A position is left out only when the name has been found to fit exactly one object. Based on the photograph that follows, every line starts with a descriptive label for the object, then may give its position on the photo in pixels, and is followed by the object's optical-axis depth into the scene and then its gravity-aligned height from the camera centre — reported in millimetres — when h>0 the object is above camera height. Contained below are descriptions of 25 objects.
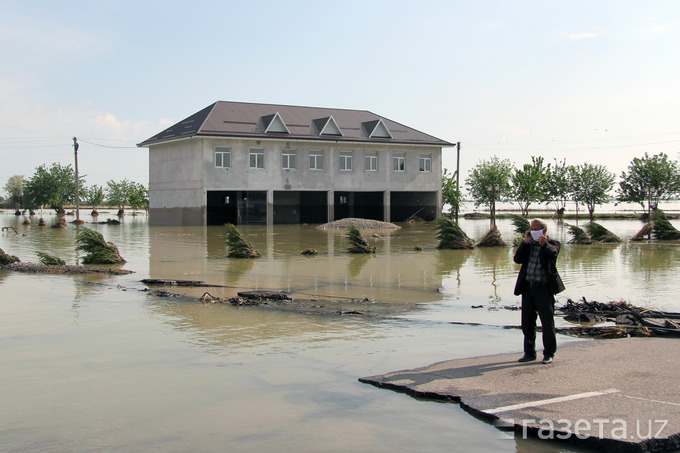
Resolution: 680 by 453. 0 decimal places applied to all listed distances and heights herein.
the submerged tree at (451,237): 26188 -910
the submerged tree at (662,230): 30812 -796
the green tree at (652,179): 57281 +3216
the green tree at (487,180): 68312 +3981
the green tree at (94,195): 94606 +3495
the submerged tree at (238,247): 21875 -1047
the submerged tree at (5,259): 18844 -1221
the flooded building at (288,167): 44031 +3731
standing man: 7520 -878
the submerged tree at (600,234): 29625 -935
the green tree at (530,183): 66250 +3359
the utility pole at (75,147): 56519 +6505
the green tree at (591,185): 63219 +3018
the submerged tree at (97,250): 19625 -1009
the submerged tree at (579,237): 28744 -1038
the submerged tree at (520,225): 28016 -467
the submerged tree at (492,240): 27328 -1087
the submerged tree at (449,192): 55872 +2125
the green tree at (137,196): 69794 +2527
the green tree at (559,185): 65938 +3189
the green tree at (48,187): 76812 +3884
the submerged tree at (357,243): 23812 -1030
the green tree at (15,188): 100375 +4968
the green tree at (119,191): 83750 +3590
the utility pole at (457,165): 51406 +4175
